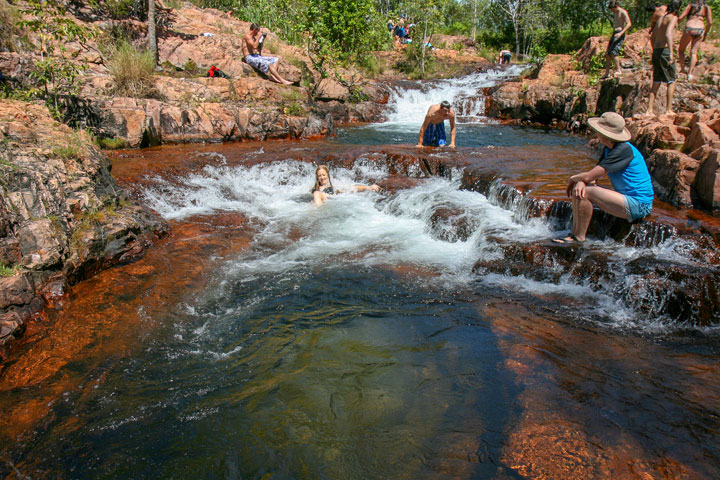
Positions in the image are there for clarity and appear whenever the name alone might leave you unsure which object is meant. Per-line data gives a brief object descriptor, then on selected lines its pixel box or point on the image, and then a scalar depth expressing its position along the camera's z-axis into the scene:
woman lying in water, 7.77
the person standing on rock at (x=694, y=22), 8.37
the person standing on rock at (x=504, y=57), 27.31
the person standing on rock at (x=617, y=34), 11.18
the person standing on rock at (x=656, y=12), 8.28
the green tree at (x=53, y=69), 7.86
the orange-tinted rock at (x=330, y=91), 15.85
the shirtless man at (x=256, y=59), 13.94
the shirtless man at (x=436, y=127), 8.98
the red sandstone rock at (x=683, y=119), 6.85
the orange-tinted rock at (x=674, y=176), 5.51
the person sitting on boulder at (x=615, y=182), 4.36
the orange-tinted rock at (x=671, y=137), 6.43
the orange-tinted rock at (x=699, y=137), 5.64
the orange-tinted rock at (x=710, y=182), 5.08
